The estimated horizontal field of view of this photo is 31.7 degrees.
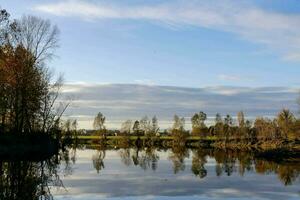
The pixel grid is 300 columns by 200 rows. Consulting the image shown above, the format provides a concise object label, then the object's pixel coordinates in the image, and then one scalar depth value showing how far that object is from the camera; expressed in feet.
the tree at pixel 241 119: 483.84
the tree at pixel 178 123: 532.32
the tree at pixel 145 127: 544.54
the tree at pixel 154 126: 545.85
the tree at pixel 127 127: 549.13
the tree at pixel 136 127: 565.12
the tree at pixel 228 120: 530.80
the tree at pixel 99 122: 582.76
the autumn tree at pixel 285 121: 392.27
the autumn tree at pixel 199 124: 545.97
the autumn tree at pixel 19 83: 168.96
